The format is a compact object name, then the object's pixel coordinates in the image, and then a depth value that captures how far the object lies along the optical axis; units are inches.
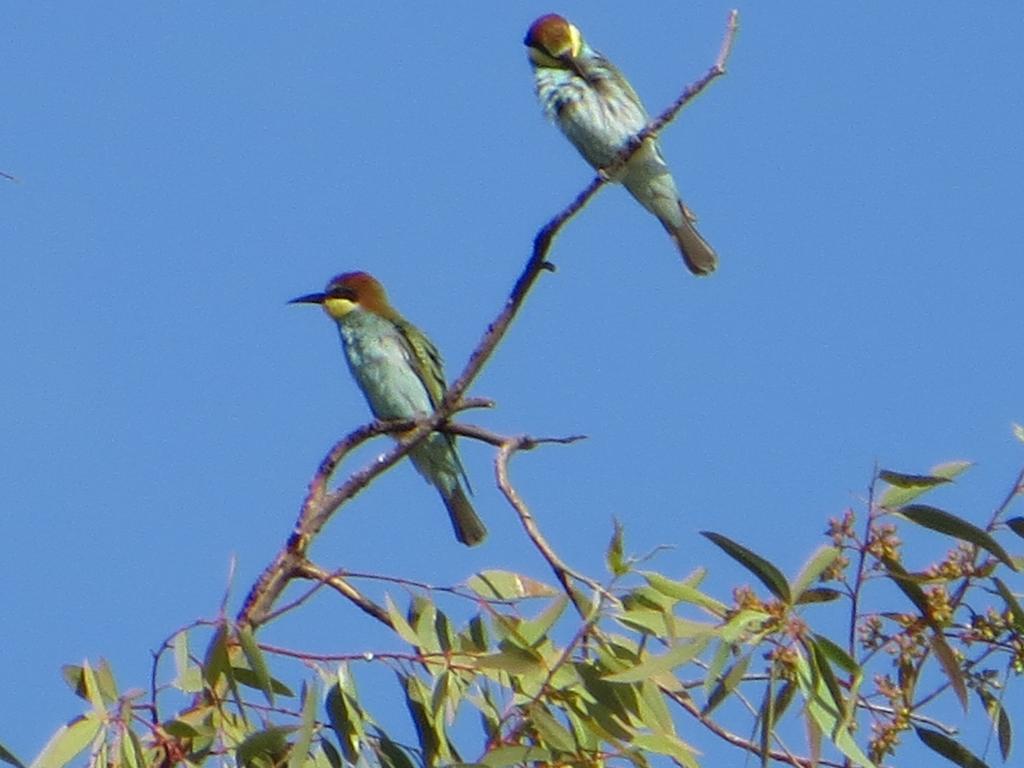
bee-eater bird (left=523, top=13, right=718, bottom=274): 445.7
